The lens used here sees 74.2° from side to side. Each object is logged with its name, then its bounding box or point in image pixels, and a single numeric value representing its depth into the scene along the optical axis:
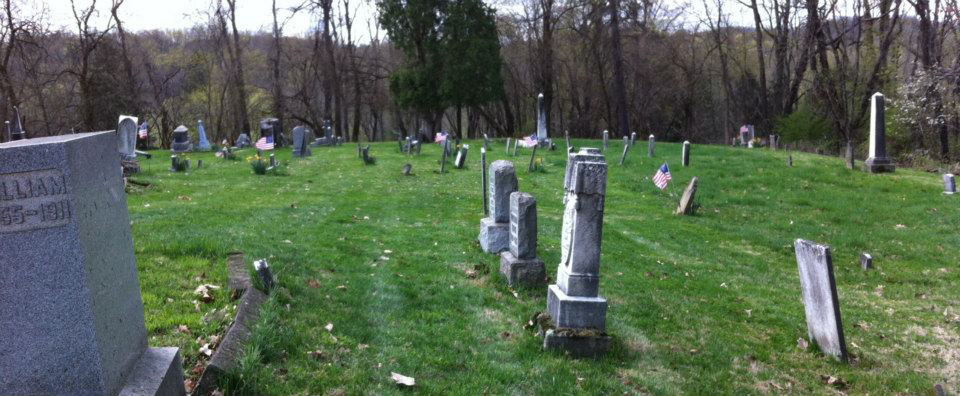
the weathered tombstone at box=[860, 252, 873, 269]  9.73
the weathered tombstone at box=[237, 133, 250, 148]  30.76
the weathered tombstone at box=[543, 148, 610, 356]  5.73
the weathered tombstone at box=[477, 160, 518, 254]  8.80
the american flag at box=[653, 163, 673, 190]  13.84
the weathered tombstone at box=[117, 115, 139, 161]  16.70
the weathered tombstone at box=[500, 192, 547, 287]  7.47
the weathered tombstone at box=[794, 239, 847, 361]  5.97
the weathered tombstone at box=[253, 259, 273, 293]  6.12
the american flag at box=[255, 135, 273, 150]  18.42
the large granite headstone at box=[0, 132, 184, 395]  2.96
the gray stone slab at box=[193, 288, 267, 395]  4.22
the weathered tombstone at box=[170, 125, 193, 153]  27.86
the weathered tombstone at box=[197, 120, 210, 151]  30.27
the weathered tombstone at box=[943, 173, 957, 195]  15.06
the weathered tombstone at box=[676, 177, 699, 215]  13.66
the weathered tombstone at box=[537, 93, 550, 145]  27.62
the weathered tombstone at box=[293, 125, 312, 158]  23.92
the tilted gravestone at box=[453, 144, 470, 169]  20.50
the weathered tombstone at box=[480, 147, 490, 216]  11.76
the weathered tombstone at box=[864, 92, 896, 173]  18.41
